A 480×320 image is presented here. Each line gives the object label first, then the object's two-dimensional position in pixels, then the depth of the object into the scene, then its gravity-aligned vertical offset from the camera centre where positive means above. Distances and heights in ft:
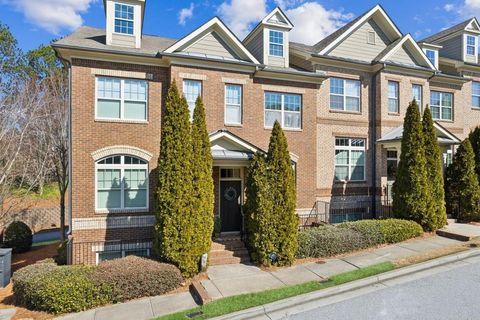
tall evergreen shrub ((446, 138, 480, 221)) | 48.49 -3.03
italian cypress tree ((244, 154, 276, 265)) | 35.78 -5.56
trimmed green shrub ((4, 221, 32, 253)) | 54.60 -12.57
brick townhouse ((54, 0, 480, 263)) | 40.04 +9.36
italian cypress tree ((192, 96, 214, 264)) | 34.27 -1.79
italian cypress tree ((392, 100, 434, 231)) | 43.24 -1.67
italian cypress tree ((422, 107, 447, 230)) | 44.22 +0.17
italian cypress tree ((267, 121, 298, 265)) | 35.83 -3.33
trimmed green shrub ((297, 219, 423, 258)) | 37.52 -8.56
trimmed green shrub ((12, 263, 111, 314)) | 27.73 -11.18
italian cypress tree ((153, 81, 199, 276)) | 33.01 -2.68
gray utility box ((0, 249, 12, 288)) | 38.14 -12.48
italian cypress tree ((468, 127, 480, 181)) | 51.47 +3.84
